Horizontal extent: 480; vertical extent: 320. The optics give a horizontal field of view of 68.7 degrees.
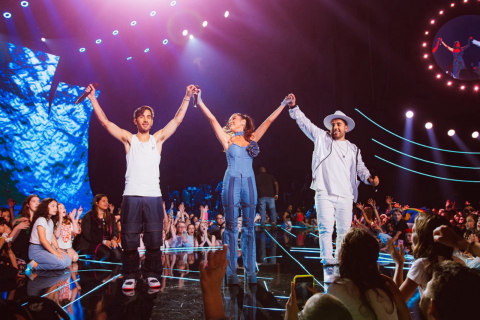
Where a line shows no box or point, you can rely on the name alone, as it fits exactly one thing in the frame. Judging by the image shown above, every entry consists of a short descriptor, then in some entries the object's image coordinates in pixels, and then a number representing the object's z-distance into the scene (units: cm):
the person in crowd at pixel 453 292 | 146
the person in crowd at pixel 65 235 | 594
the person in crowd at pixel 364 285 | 181
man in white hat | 459
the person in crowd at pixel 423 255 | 228
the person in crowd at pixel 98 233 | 606
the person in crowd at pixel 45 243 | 522
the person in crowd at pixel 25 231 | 559
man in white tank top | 388
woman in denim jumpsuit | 395
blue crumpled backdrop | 840
